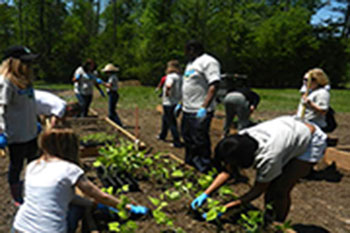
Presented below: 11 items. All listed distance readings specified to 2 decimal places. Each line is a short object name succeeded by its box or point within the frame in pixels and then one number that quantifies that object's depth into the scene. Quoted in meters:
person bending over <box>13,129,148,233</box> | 1.96
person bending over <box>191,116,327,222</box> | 2.22
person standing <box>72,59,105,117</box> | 7.12
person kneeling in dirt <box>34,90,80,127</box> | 2.96
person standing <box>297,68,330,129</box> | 4.03
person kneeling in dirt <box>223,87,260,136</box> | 5.39
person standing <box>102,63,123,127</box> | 6.94
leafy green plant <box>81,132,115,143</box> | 5.06
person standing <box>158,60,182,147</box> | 5.94
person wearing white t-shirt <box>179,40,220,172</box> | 3.93
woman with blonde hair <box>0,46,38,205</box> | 2.78
